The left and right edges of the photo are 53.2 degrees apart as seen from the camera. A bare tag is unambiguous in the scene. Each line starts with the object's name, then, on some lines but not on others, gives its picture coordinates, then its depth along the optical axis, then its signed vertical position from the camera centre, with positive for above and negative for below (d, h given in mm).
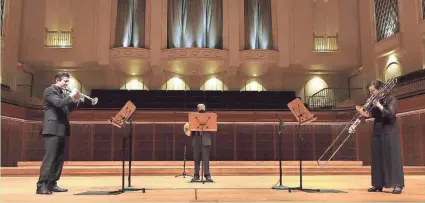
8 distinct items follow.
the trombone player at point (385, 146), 5066 +48
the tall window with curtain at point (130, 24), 16922 +5008
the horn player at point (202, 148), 7238 +23
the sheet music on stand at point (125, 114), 5395 +444
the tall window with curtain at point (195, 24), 16906 +5033
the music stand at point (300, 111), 5539 +503
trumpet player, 4930 +222
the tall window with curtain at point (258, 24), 17312 +5130
